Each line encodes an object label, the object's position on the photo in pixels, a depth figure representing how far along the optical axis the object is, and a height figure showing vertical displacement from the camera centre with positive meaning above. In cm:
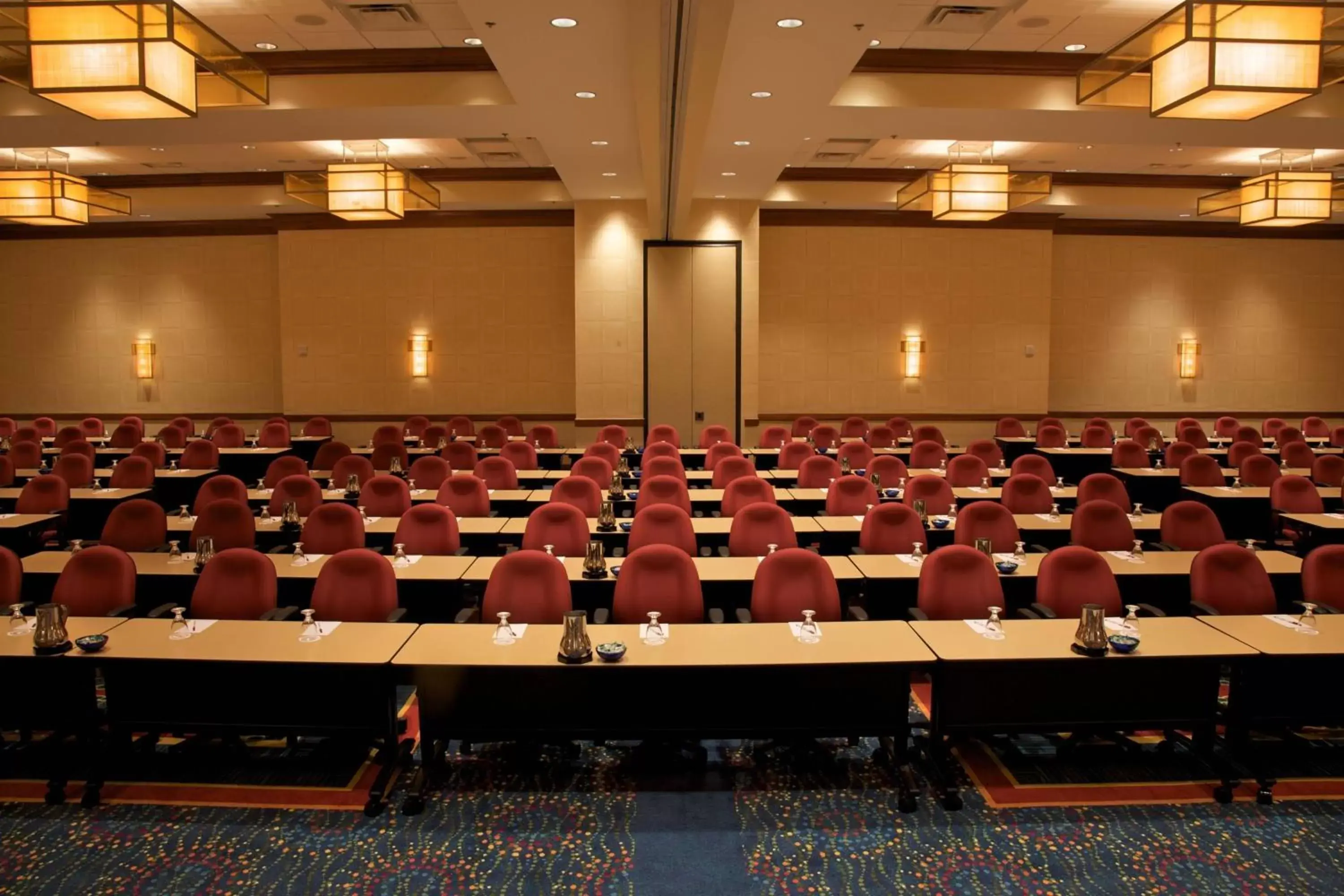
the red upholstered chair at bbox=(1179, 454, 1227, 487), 1037 -89
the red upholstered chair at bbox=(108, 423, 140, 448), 1366 -68
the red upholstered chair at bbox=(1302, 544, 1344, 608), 562 -114
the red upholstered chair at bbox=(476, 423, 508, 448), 1326 -65
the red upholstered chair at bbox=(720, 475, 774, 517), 827 -92
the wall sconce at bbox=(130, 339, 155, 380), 1636 +61
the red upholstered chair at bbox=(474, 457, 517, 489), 963 -85
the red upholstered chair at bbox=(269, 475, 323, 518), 845 -94
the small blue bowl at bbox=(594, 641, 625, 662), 435 -124
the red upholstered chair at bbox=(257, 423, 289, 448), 1400 -68
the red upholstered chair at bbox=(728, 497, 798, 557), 684 -105
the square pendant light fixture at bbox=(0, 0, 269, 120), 538 +206
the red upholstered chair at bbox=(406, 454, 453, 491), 978 -86
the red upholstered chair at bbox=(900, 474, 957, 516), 834 -92
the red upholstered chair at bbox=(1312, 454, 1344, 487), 1055 -88
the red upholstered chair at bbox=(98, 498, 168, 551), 714 -107
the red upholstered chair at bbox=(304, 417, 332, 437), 1473 -57
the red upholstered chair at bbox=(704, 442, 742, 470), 1088 -71
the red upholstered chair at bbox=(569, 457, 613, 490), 972 -82
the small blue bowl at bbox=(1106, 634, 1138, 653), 448 -123
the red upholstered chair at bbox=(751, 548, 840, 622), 534 -116
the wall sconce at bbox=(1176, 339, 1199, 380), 1662 +67
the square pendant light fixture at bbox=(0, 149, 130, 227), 1019 +221
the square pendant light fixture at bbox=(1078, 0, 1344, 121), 548 +212
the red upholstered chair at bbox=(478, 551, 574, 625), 531 -117
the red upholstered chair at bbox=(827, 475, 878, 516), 844 -96
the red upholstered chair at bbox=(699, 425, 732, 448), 1308 -61
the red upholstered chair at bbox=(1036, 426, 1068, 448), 1414 -67
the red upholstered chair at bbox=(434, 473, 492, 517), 836 -96
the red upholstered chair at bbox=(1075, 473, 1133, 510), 830 -88
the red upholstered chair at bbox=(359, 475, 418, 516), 835 -96
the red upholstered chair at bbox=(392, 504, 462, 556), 691 -106
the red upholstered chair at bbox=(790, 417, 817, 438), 1443 -51
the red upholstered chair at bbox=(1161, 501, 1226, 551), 722 -106
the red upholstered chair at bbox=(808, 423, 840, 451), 1341 -63
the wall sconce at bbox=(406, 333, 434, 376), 1571 +66
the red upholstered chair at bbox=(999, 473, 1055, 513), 862 -96
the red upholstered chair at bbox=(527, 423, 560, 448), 1350 -64
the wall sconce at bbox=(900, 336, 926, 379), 1581 +70
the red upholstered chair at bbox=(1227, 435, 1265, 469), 1190 -76
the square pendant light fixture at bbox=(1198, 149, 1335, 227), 1049 +229
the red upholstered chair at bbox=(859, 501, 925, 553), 692 -104
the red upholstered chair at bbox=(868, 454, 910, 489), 1018 -86
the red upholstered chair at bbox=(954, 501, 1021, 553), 698 -102
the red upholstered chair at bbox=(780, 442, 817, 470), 1130 -77
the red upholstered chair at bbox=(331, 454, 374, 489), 996 -85
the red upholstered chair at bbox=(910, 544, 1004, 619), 550 -118
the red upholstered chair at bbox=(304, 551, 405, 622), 537 -118
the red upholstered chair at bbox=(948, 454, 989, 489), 1001 -86
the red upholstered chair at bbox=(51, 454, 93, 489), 1042 -89
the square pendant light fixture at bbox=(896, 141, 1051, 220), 1060 +241
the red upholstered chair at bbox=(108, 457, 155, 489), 994 -90
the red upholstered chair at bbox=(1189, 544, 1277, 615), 563 -118
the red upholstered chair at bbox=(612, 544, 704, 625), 538 -117
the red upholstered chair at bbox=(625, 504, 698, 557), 660 -99
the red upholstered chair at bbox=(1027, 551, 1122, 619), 553 -116
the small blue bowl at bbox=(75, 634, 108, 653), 447 -124
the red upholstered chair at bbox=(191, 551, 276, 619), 541 -119
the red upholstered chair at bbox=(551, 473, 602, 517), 830 -93
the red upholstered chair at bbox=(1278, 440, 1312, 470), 1155 -78
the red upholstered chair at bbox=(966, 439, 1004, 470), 1167 -76
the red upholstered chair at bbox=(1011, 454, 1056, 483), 1015 -82
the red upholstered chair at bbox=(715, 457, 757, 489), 980 -83
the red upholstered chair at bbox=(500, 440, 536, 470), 1148 -79
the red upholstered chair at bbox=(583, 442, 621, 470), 1090 -71
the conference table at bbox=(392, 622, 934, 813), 454 -155
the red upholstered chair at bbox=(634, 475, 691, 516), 796 -88
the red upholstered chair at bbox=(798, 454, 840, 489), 977 -85
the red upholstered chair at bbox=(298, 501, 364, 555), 682 -103
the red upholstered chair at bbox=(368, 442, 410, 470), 1143 -79
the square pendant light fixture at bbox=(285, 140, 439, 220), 1036 +235
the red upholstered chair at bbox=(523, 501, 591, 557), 680 -103
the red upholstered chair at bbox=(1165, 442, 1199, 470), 1211 -79
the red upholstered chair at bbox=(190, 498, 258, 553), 707 -104
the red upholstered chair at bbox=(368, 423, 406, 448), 1245 -63
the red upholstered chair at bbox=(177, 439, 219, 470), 1154 -81
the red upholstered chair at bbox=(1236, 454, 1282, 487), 1045 -88
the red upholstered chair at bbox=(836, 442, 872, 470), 1123 -75
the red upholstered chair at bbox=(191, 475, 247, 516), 827 -90
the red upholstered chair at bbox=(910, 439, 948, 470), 1132 -77
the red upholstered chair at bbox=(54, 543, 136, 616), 561 -120
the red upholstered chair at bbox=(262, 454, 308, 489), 989 -82
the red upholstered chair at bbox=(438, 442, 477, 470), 1095 -77
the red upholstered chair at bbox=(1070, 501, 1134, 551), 707 -105
